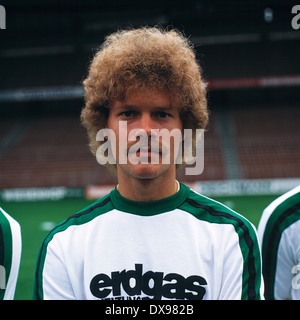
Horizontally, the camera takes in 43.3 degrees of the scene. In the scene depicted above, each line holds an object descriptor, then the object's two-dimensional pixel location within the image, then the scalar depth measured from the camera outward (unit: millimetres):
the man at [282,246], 2053
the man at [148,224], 1555
